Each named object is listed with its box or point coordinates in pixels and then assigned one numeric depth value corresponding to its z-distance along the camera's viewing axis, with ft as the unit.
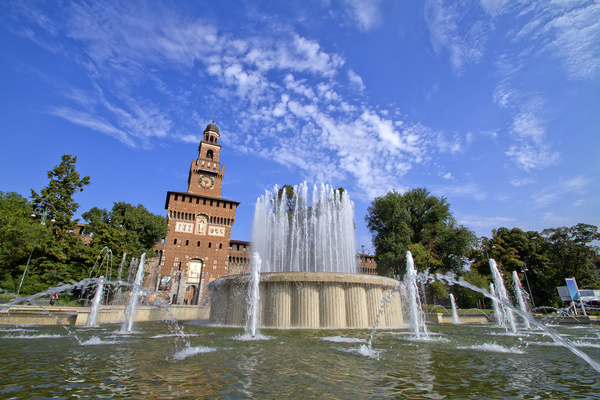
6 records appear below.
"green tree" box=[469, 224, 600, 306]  96.73
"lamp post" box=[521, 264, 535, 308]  98.91
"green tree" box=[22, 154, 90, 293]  74.38
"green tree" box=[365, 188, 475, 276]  88.12
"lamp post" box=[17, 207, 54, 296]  80.12
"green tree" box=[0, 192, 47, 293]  70.54
